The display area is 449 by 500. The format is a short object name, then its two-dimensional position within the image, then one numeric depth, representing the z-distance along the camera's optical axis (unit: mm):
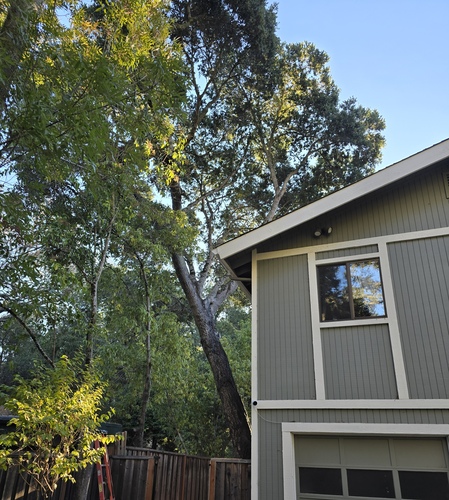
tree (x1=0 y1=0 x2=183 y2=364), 3703
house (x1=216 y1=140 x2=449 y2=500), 4750
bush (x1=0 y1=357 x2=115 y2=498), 4117
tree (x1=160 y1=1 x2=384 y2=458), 11109
